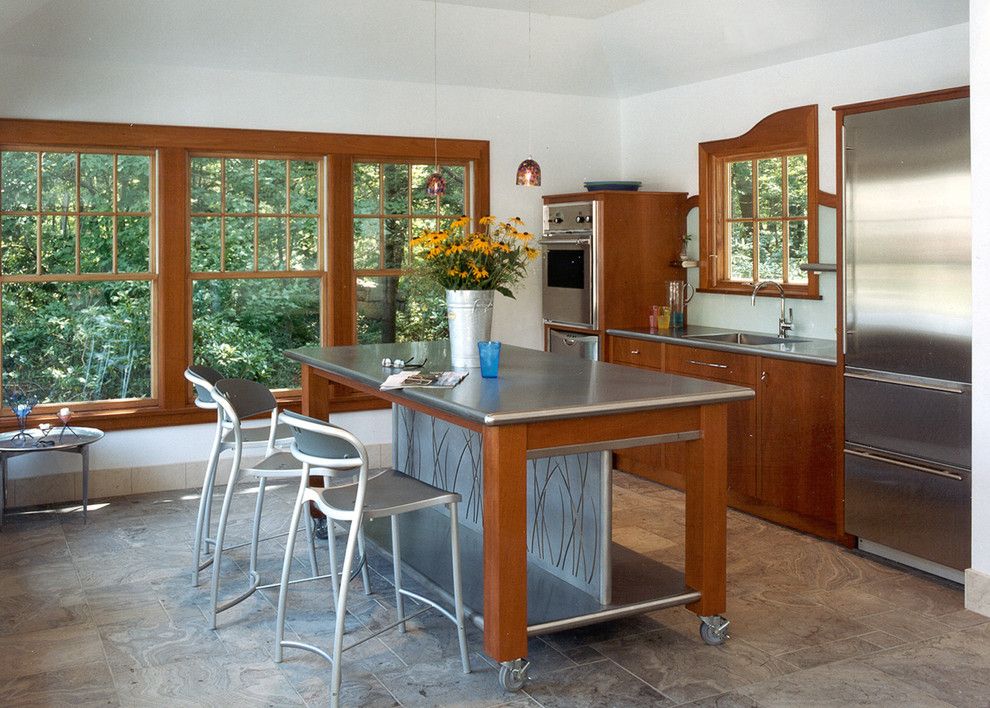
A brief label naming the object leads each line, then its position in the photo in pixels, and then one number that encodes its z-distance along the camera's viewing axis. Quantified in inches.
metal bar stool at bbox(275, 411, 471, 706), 133.5
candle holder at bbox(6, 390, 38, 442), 226.5
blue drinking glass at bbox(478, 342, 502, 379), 166.2
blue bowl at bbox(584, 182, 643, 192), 280.5
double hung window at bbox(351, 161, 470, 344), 280.1
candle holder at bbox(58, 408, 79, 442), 233.1
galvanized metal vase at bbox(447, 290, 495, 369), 176.9
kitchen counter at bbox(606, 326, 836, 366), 208.2
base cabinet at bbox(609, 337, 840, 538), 205.6
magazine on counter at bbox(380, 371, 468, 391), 158.9
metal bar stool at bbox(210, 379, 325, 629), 164.4
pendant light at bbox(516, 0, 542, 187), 209.5
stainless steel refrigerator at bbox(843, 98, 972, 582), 171.6
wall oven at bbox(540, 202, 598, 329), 274.2
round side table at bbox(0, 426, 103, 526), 218.8
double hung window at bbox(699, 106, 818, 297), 241.0
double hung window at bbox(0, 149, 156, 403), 241.1
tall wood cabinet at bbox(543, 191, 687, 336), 270.1
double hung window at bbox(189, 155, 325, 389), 261.4
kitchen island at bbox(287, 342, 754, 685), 135.6
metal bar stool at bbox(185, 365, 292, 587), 176.7
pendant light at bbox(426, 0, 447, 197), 231.9
